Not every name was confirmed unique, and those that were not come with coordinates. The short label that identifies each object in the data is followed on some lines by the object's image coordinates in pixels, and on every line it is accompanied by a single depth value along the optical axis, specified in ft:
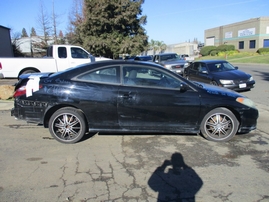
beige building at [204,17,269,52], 146.00
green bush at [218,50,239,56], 149.44
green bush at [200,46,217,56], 162.72
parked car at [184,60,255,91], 31.22
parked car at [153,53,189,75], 50.37
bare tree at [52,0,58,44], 93.08
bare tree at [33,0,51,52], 96.54
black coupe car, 14.35
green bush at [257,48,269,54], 133.23
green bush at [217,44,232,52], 156.66
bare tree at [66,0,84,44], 92.43
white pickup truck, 34.06
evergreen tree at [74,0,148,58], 78.69
